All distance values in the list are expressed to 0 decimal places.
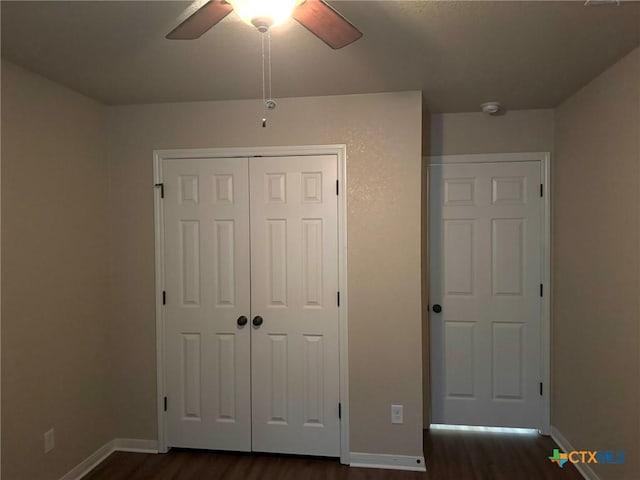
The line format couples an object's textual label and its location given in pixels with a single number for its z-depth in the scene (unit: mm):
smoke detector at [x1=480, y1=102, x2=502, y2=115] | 2701
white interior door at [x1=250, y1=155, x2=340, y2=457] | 2619
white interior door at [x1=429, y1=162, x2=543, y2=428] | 2936
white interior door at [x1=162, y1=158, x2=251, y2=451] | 2695
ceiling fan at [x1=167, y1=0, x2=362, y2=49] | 1226
